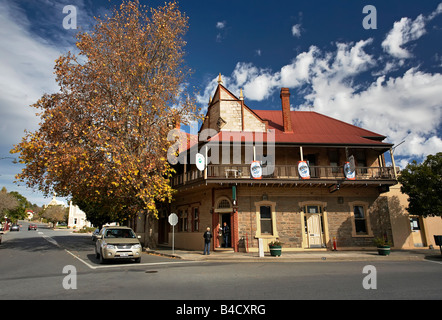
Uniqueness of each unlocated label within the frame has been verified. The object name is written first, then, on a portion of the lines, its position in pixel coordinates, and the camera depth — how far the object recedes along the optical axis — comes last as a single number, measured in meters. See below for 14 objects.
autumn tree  17.55
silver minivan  12.63
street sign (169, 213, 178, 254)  17.74
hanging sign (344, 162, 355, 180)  19.16
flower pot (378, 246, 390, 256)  16.22
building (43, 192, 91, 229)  94.56
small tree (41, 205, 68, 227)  85.38
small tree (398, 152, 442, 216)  16.88
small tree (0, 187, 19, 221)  53.22
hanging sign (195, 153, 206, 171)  18.68
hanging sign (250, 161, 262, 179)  18.58
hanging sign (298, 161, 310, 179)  18.84
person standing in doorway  19.81
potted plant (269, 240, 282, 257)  16.14
